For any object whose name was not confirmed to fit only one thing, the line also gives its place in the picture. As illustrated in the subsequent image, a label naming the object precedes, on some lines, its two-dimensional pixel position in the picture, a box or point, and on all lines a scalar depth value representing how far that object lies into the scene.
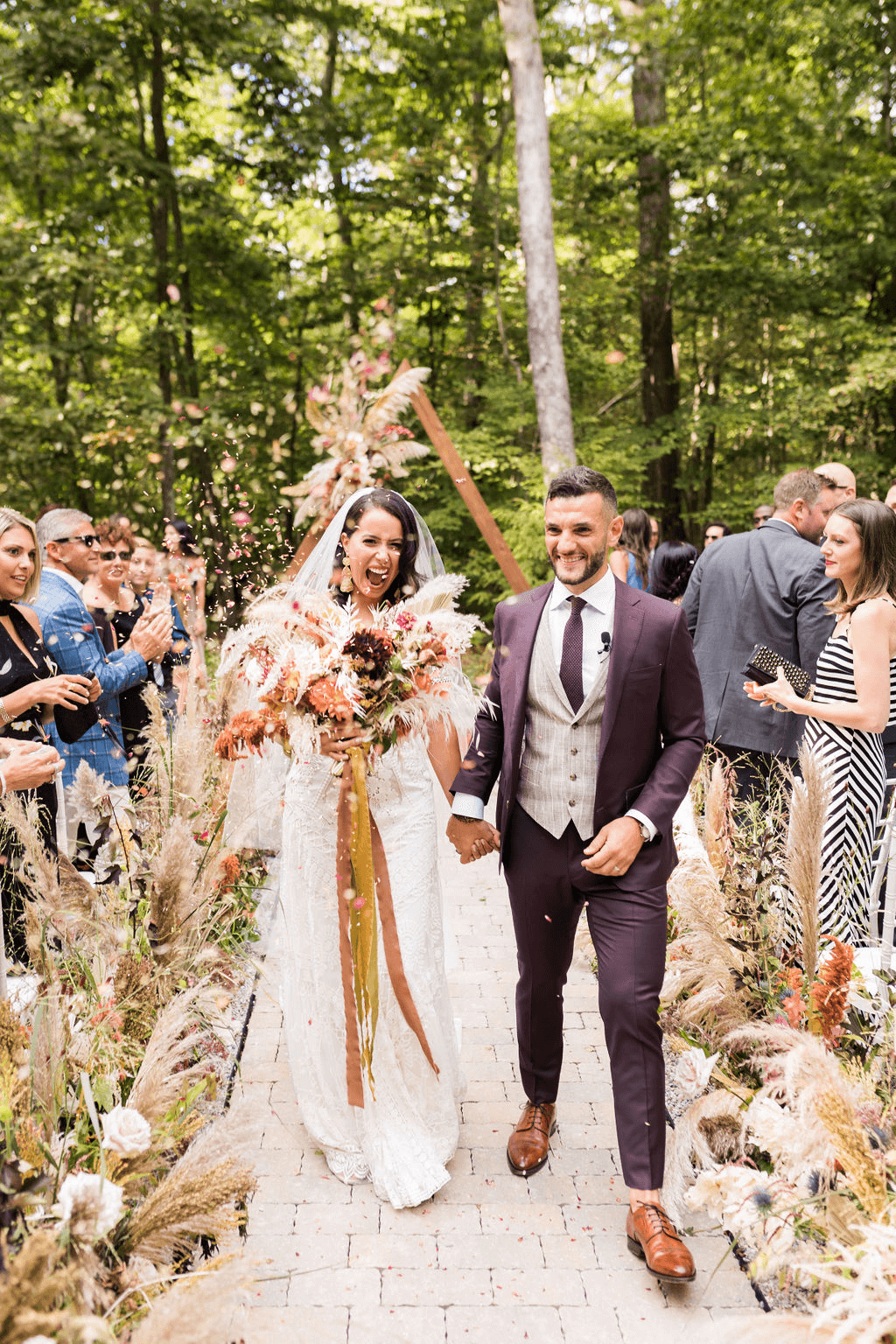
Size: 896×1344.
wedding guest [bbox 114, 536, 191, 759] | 5.56
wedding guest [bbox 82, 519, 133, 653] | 5.93
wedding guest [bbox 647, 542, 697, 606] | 7.66
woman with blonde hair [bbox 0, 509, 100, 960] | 3.80
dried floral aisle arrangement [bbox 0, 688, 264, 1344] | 1.81
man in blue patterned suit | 4.77
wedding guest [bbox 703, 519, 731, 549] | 9.91
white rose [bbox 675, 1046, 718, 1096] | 3.21
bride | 3.38
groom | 2.97
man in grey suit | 5.08
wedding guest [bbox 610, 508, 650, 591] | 8.03
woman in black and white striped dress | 3.98
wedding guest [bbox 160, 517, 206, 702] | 5.00
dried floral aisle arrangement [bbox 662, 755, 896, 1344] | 2.05
